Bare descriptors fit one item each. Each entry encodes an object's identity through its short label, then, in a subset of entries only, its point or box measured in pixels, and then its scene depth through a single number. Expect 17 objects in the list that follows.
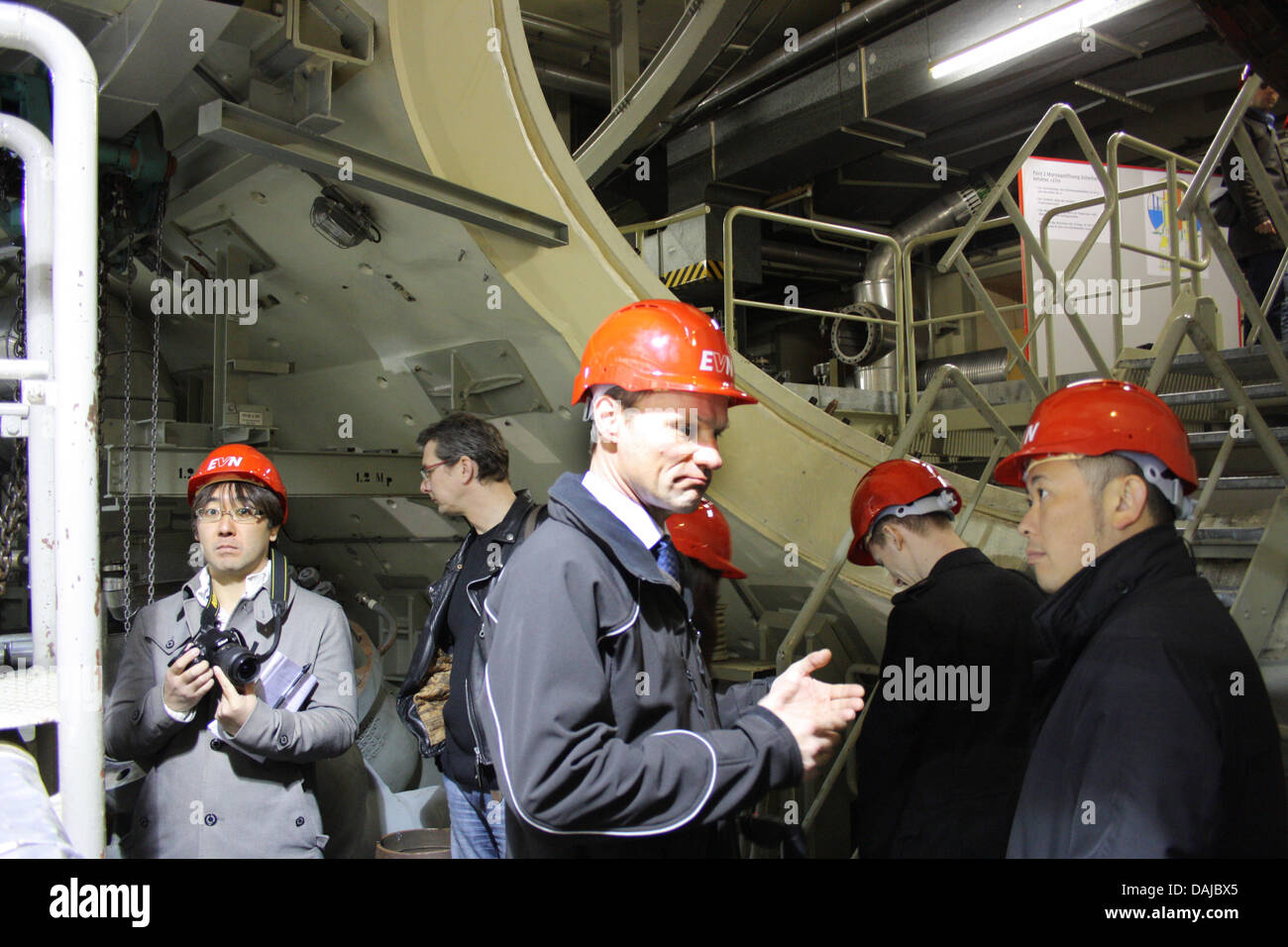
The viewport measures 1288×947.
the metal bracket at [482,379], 3.62
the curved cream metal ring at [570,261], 3.12
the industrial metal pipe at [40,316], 1.29
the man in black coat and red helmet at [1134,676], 1.30
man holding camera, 2.00
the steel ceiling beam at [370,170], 2.56
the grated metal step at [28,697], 1.09
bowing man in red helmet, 2.11
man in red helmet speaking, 1.21
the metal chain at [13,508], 1.86
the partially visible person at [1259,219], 4.18
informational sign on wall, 8.37
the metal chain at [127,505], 3.16
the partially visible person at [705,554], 3.21
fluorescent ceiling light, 6.70
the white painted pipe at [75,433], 1.07
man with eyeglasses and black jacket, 2.44
